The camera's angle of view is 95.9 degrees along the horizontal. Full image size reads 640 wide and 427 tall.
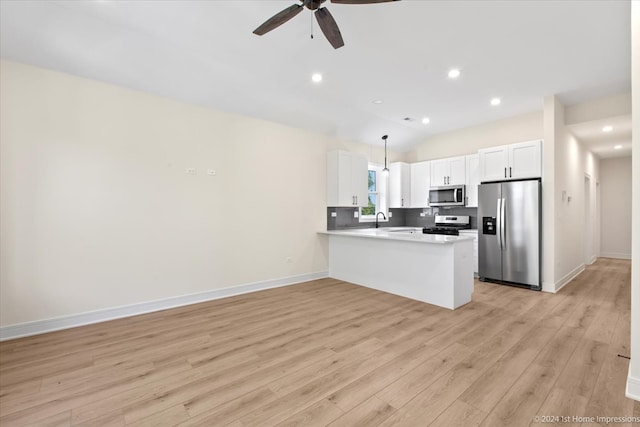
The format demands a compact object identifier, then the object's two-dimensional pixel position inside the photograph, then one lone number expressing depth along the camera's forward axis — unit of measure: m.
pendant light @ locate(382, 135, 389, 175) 6.37
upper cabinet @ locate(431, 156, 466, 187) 5.95
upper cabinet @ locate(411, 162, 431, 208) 6.61
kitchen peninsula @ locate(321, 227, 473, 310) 3.77
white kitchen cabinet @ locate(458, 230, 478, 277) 5.45
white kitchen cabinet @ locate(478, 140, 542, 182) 4.77
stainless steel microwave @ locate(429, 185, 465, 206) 5.93
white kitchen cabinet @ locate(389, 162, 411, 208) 6.82
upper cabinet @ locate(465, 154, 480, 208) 5.73
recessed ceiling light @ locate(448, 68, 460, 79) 3.75
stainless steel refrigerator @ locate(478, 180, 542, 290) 4.66
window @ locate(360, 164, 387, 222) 6.82
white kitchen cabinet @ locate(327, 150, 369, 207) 5.68
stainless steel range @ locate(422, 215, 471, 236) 5.81
